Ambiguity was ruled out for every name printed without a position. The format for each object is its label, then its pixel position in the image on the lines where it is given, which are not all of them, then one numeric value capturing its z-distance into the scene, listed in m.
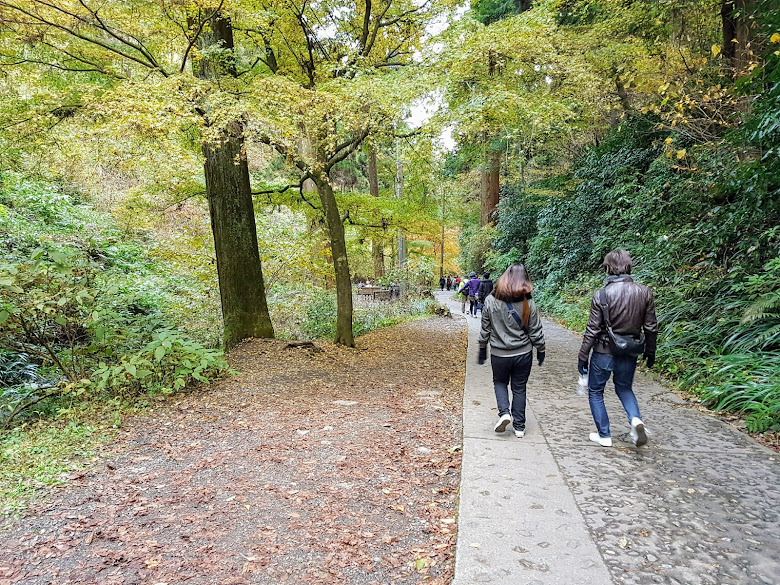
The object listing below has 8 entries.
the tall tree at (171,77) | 5.82
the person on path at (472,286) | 15.50
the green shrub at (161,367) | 5.00
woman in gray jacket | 4.16
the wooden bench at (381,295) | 19.97
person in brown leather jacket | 3.87
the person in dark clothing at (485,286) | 14.56
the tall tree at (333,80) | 6.85
